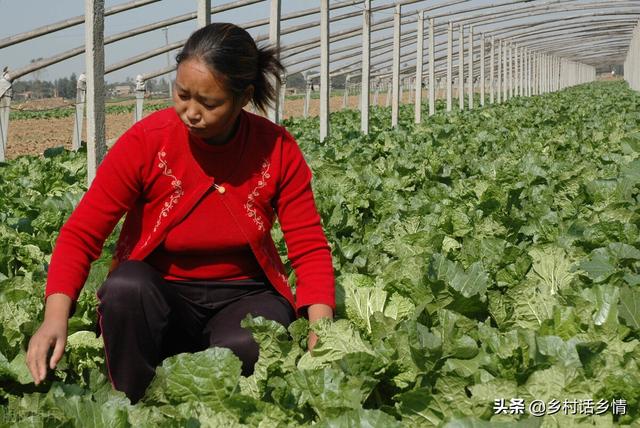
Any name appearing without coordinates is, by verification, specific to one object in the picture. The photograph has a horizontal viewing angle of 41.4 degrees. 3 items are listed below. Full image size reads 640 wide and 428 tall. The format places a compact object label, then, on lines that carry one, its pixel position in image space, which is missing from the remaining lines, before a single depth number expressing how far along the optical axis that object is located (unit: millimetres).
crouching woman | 2920
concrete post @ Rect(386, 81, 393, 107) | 36344
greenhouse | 2439
